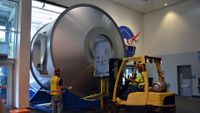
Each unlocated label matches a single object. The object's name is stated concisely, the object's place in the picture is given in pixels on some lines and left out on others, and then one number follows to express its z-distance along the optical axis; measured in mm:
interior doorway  11121
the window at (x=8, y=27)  6902
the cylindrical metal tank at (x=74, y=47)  5461
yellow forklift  4424
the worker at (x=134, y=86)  4997
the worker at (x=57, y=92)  5001
